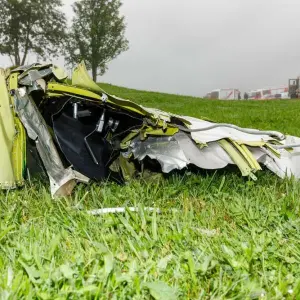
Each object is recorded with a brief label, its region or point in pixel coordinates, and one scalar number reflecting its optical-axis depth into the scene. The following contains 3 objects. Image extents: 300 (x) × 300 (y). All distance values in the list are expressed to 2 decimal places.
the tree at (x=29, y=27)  23.09
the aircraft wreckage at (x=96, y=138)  2.03
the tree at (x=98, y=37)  24.85
